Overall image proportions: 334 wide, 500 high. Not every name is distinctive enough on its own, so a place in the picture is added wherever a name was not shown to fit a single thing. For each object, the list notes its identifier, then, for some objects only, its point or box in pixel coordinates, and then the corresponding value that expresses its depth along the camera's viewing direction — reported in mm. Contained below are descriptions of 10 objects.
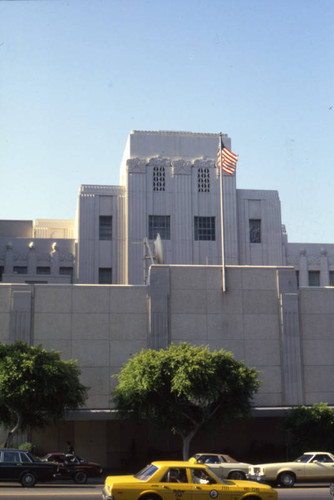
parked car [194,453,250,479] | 27094
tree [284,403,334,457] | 36125
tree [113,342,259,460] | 33750
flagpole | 42953
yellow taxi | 17186
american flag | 43156
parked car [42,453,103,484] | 28812
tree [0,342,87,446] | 32625
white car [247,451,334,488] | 26016
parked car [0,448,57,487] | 24641
